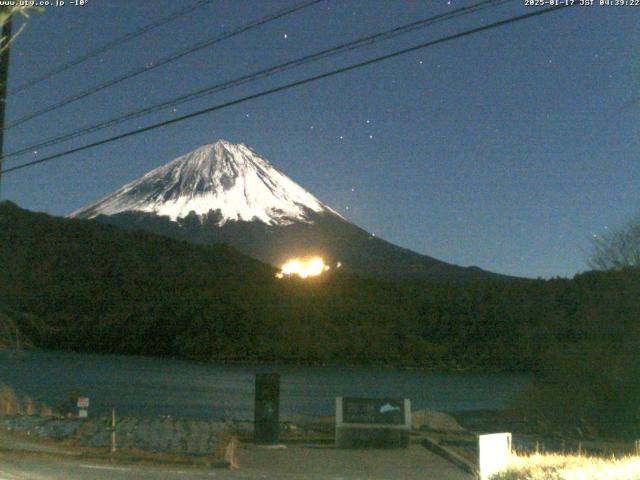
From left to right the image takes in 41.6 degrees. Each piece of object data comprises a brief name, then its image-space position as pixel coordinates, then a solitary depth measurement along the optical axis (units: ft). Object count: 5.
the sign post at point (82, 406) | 59.38
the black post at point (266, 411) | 55.88
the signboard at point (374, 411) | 57.26
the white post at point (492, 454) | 32.14
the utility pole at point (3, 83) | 47.52
